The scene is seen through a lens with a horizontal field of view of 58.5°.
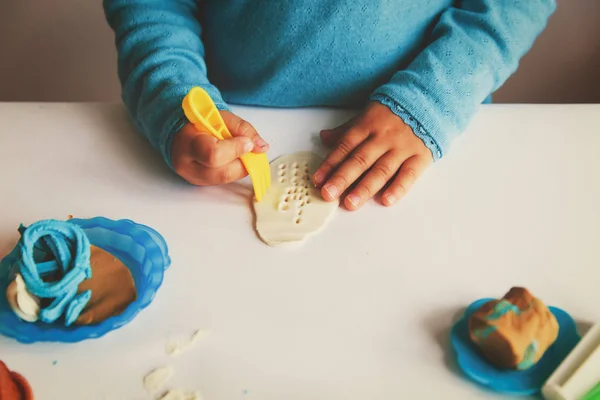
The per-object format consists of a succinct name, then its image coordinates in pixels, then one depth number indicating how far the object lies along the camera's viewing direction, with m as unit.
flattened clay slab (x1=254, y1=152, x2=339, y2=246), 0.49
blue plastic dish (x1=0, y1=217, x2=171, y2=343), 0.41
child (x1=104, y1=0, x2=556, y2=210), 0.54
